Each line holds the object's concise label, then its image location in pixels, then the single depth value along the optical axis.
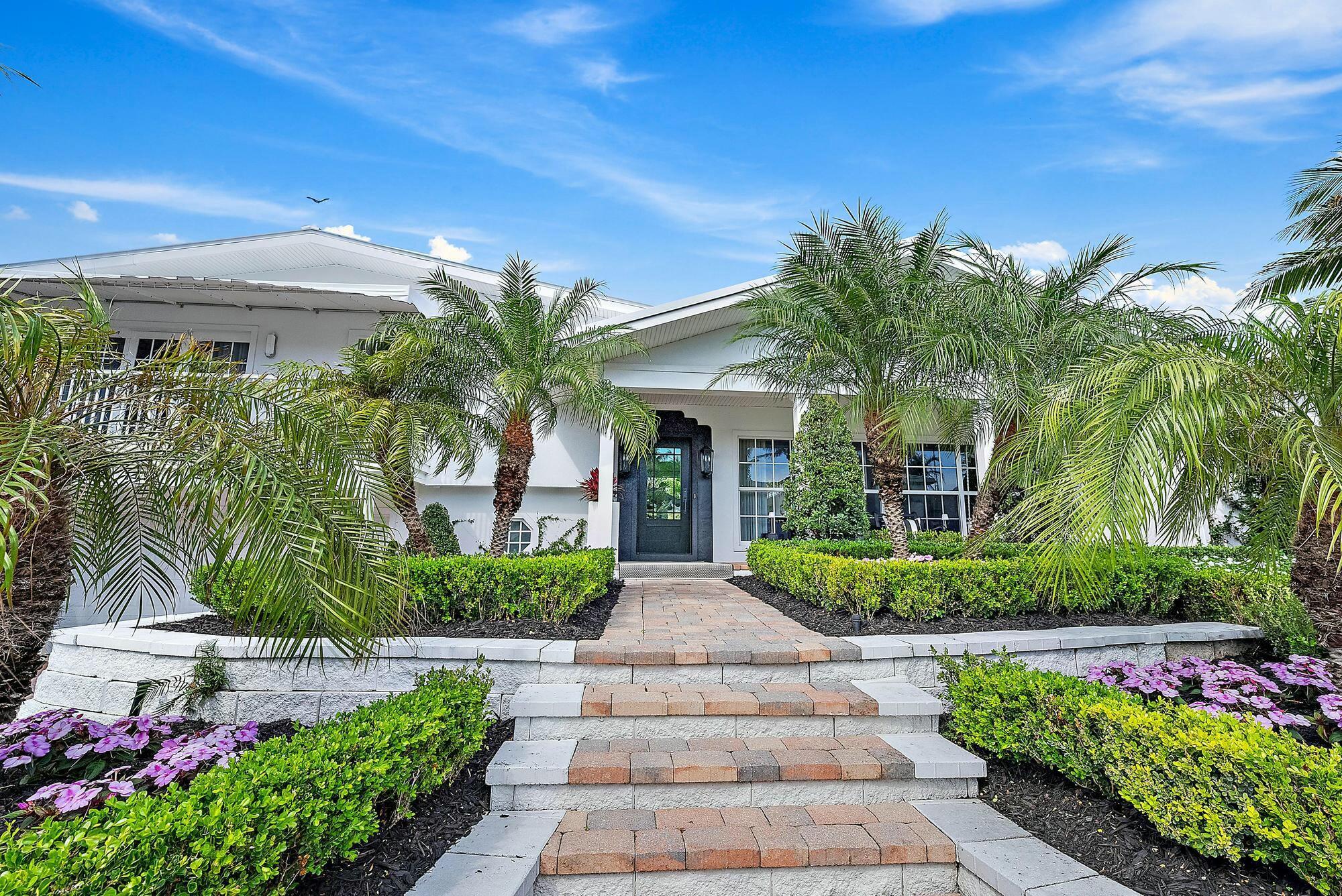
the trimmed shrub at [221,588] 5.24
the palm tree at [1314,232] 11.00
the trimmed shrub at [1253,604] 4.93
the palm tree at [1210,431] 3.59
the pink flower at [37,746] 3.20
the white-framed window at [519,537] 11.40
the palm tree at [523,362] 7.41
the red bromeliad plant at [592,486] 10.91
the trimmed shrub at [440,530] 9.84
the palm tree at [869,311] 7.36
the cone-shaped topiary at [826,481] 9.59
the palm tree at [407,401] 6.80
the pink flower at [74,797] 2.45
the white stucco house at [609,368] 10.44
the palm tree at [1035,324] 6.68
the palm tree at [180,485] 2.92
